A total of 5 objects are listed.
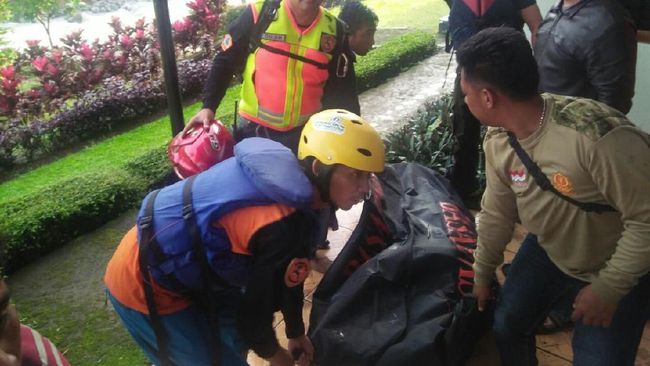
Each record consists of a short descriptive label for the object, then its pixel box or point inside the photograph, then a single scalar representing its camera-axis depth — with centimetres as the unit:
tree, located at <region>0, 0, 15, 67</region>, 636
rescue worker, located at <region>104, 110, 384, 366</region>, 174
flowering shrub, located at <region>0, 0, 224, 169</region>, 615
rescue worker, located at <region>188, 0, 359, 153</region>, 286
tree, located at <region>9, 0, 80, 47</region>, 898
